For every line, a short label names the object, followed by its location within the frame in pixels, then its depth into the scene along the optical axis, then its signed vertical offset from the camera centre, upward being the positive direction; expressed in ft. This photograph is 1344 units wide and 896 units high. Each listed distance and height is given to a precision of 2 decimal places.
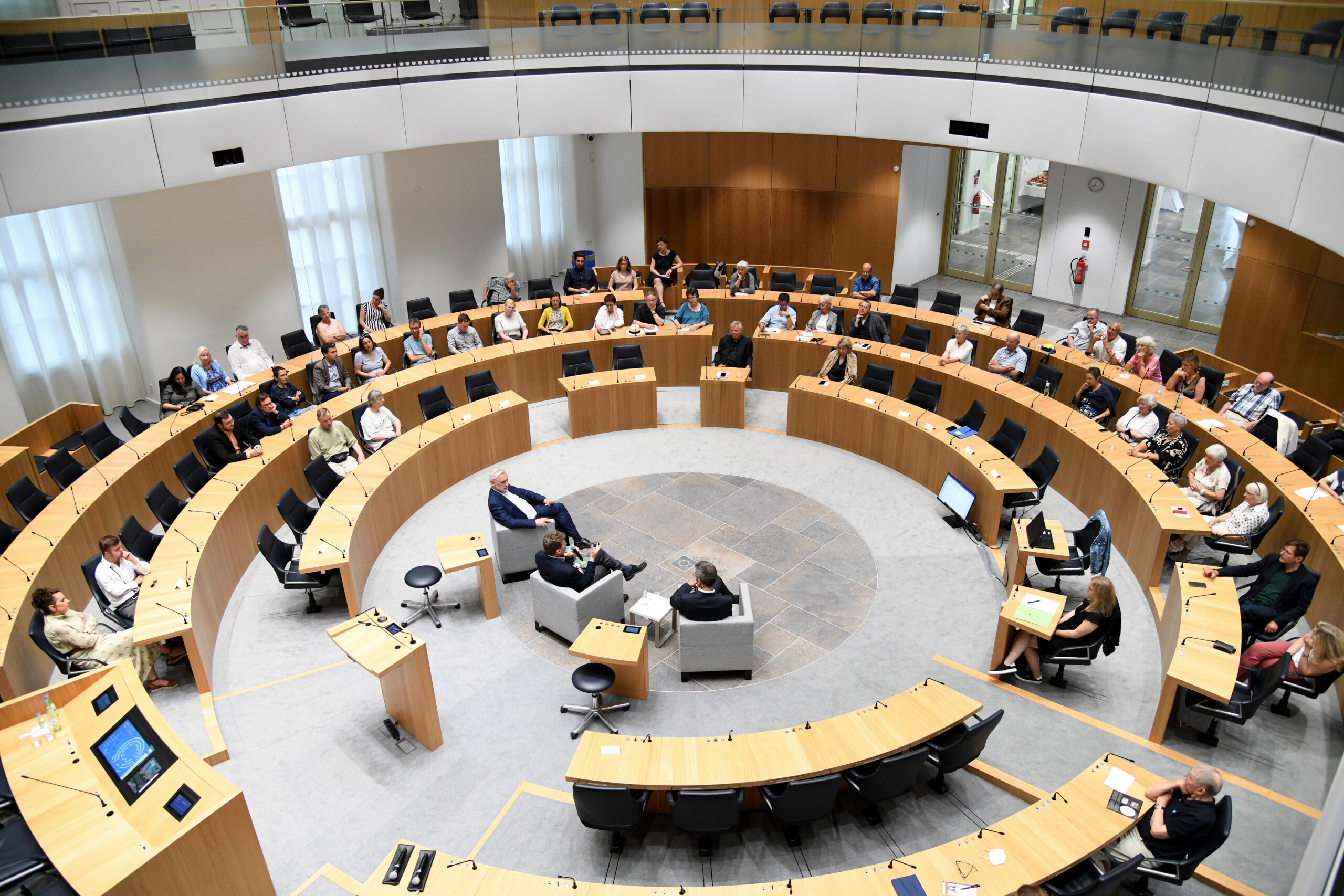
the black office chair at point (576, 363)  39.45 -12.80
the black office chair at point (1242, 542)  26.45 -13.80
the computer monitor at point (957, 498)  30.48 -14.47
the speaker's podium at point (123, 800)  15.64 -12.95
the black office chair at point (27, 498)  28.30 -13.01
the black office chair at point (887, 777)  18.69 -14.19
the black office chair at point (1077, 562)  26.99 -14.46
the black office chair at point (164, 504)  27.73 -12.98
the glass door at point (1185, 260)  46.57 -10.80
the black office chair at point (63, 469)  30.12 -12.90
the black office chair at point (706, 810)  17.84 -14.14
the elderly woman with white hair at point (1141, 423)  30.42 -12.10
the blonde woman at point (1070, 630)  22.50 -13.89
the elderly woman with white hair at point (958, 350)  37.11 -11.75
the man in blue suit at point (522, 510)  27.68 -13.31
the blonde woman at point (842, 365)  37.55 -12.46
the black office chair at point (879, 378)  37.22 -12.80
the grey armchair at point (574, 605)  24.64 -14.33
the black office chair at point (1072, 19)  37.86 +0.94
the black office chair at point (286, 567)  25.90 -14.07
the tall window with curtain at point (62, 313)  36.78 -10.14
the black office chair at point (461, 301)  45.60 -11.75
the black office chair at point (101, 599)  24.23 -13.56
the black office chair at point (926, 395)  35.91 -12.99
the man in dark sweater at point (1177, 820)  16.78 -13.61
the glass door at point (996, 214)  54.08 -9.77
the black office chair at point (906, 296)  43.32 -11.21
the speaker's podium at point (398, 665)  21.18 -13.25
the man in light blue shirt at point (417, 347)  39.37 -12.01
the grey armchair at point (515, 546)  28.17 -14.45
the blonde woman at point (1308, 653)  20.85 -13.56
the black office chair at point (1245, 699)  20.79 -14.27
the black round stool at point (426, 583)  25.99 -14.20
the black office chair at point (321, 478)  30.04 -13.25
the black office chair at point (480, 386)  37.29 -12.96
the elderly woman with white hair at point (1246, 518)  25.96 -12.93
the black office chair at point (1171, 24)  33.88 +0.64
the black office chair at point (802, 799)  18.22 -14.29
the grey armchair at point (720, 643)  23.32 -14.41
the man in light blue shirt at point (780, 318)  41.93 -11.69
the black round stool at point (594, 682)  21.94 -14.33
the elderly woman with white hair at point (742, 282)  45.78 -11.21
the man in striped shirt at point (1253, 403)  32.35 -12.17
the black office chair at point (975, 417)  33.78 -13.00
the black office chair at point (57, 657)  21.66 -13.59
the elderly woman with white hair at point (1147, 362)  34.47 -11.37
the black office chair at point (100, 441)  31.89 -12.76
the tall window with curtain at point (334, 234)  46.21 -8.98
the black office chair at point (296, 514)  27.84 -13.44
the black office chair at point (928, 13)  42.98 +1.37
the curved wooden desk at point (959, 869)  16.08 -13.85
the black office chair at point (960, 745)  19.36 -14.16
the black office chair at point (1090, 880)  16.16 -14.33
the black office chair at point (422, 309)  44.45 -11.83
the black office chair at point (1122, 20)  36.04 +0.83
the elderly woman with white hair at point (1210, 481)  27.89 -12.73
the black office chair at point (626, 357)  39.58 -12.59
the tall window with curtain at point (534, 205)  56.08 -9.24
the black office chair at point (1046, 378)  35.37 -12.30
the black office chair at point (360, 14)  39.27 +1.51
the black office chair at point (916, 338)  40.52 -12.25
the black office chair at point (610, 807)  17.93 -14.22
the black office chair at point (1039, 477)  29.89 -13.50
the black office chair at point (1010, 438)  31.78 -12.99
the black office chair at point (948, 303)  43.98 -11.71
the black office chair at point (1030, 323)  40.16 -11.56
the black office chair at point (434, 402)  35.42 -12.85
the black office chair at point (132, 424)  33.09 -12.66
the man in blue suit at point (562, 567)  24.57 -13.17
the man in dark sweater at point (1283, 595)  23.15 -13.40
